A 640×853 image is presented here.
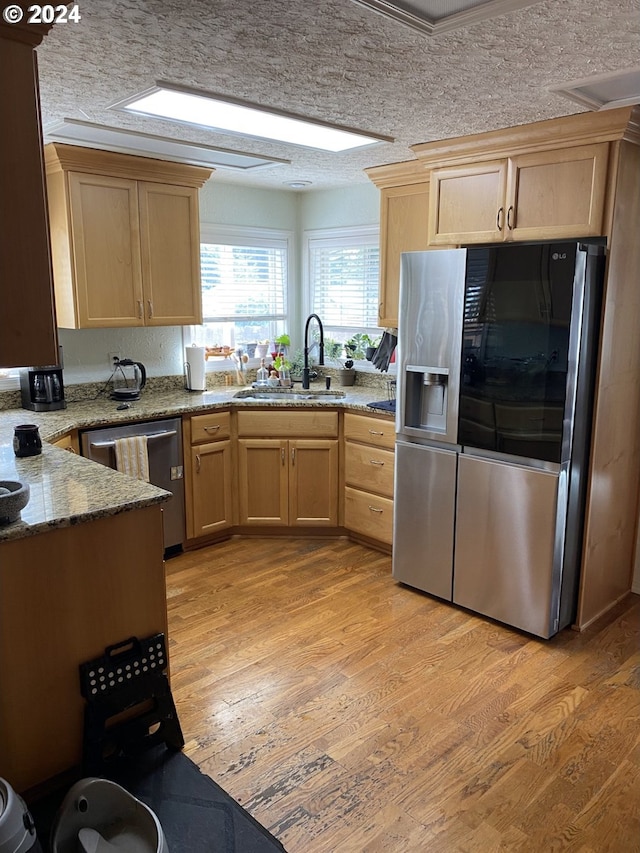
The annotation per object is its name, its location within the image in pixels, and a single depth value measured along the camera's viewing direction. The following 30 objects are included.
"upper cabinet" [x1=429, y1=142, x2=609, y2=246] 2.74
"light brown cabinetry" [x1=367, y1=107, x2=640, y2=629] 2.71
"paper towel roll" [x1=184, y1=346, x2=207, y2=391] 4.33
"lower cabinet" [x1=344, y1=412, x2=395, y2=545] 3.85
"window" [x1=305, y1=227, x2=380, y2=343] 4.63
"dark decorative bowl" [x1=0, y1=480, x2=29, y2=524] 1.87
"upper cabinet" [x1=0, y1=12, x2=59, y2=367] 1.68
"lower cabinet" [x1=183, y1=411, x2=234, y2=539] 3.91
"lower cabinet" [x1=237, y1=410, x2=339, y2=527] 4.08
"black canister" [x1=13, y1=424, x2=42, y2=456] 2.70
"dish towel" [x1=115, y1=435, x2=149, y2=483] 3.53
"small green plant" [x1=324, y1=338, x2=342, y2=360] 4.86
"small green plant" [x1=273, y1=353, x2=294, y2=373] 4.71
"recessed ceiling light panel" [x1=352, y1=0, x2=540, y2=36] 1.68
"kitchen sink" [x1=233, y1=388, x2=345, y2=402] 4.35
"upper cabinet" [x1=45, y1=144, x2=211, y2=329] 3.54
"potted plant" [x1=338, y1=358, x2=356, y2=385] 4.68
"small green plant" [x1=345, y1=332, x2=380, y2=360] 4.69
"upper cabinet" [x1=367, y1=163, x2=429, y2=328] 3.67
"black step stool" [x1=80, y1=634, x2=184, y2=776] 2.04
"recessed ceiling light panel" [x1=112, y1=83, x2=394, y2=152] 2.52
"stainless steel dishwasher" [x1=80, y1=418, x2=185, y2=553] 3.48
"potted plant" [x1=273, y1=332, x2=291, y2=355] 4.89
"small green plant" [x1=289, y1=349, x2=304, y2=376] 4.85
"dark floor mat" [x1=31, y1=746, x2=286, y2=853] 1.86
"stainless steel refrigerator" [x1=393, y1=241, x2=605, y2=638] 2.78
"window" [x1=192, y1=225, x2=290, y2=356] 4.64
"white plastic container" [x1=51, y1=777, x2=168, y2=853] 1.72
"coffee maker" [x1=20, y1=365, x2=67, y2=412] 3.63
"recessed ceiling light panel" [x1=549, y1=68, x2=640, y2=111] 2.24
